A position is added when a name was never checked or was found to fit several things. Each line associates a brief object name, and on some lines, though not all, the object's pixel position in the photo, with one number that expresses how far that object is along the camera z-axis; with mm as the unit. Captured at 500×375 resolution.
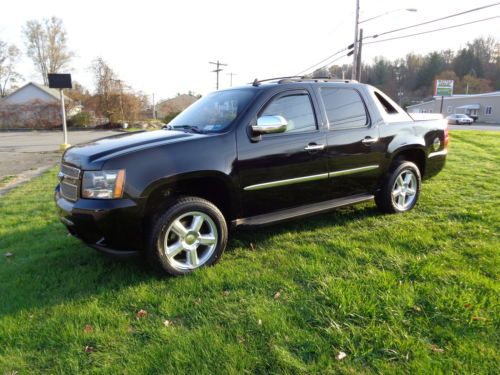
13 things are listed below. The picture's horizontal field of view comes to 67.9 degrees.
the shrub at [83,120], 35500
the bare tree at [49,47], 55844
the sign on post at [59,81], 14211
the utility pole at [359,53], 24172
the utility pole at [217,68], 46031
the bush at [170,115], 35012
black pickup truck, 3174
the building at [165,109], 46400
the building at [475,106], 56188
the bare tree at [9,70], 55406
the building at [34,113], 36844
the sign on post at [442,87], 53116
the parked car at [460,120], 46844
